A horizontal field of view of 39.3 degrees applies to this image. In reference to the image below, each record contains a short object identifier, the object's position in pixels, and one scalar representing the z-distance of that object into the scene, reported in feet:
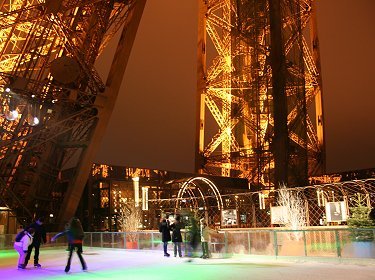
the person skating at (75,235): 49.98
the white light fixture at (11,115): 90.12
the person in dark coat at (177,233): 63.85
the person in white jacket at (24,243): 55.67
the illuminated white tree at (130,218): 97.76
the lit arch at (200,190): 91.86
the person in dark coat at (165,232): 65.57
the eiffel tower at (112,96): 96.48
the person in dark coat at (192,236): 62.95
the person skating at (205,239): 62.58
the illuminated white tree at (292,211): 90.53
